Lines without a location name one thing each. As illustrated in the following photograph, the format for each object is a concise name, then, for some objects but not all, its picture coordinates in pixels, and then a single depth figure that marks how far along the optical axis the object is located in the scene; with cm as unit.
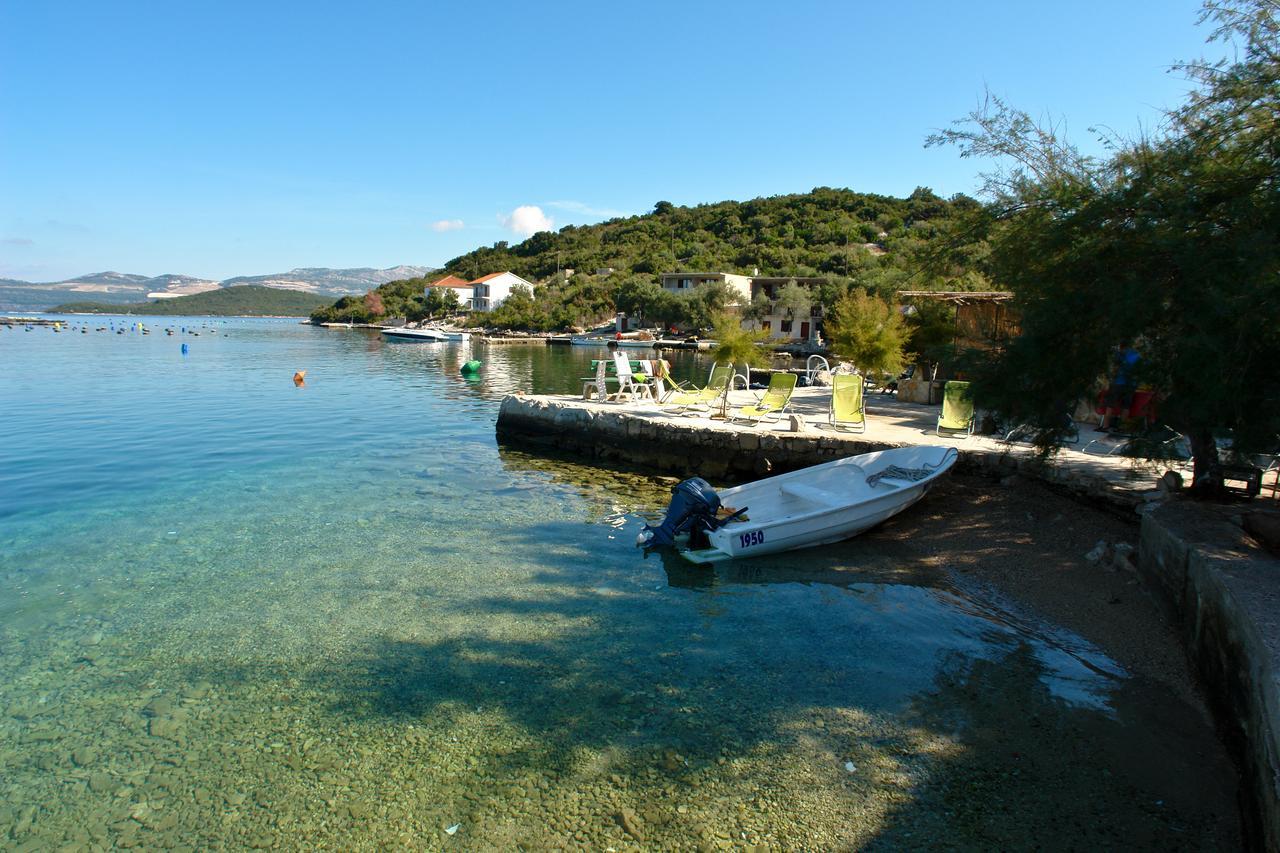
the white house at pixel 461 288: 10800
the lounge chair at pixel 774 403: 1438
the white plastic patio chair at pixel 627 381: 1748
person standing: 701
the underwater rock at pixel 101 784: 424
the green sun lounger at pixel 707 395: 1568
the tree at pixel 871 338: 1875
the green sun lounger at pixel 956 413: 1186
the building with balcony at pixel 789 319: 6356
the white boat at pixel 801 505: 847
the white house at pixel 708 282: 6747
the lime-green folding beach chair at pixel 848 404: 1270
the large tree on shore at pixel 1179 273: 570
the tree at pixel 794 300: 6225
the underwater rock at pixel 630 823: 386
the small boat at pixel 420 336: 7728
